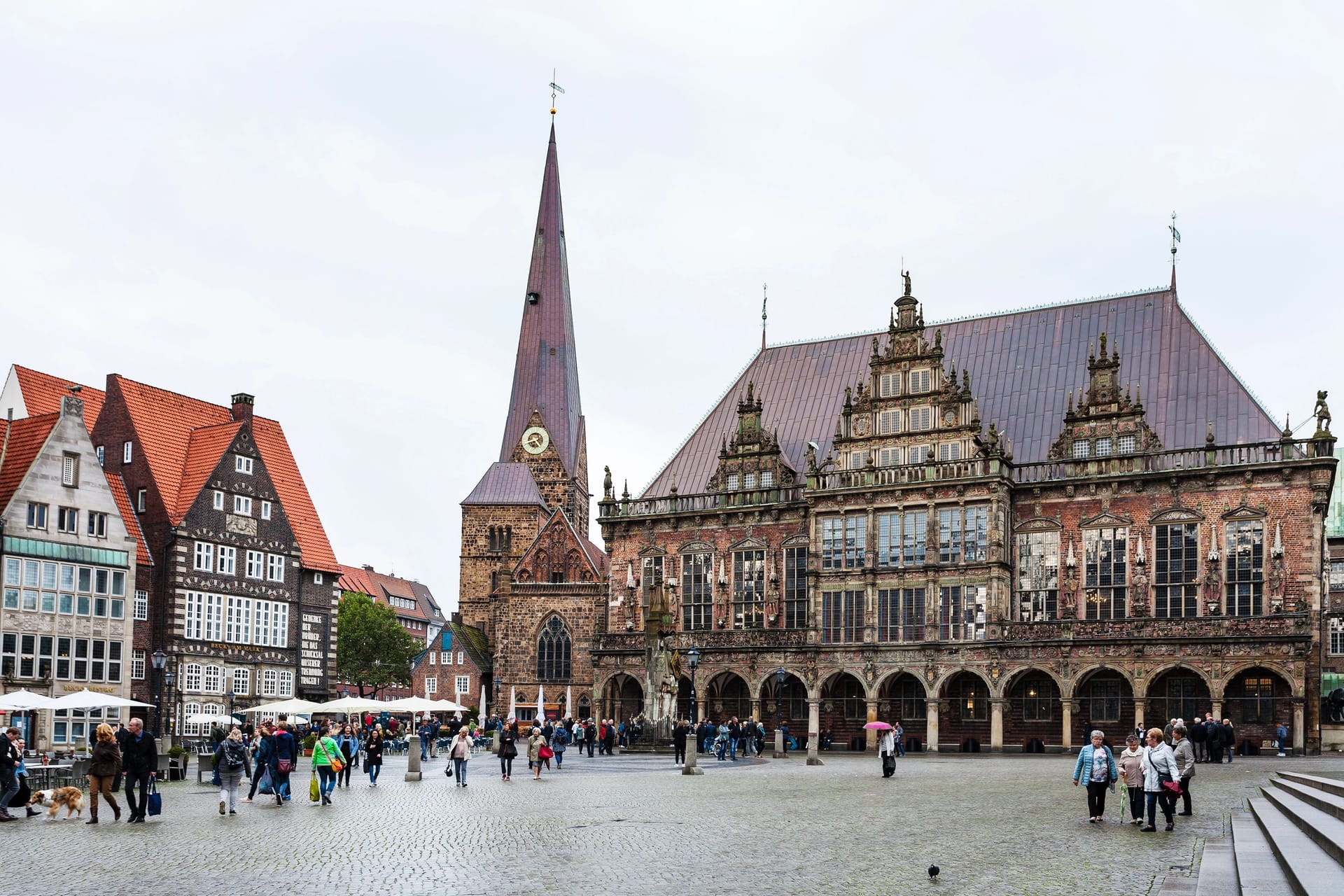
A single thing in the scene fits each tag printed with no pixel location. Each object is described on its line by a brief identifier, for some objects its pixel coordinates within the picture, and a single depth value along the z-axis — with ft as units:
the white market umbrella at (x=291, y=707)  137.08
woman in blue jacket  66.33
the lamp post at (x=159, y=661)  133.28
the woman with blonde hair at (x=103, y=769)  71.67
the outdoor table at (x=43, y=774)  94.73
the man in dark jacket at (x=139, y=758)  71.92
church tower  270.67
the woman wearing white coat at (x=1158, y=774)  61.72
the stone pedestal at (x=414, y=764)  111.24
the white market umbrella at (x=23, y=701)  114.57
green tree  350.23
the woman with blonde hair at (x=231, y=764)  76.07
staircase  42.60
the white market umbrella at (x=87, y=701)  117.70
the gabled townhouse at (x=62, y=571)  158.30
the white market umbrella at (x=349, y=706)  134.72
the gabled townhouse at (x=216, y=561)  182.29
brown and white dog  75.87
